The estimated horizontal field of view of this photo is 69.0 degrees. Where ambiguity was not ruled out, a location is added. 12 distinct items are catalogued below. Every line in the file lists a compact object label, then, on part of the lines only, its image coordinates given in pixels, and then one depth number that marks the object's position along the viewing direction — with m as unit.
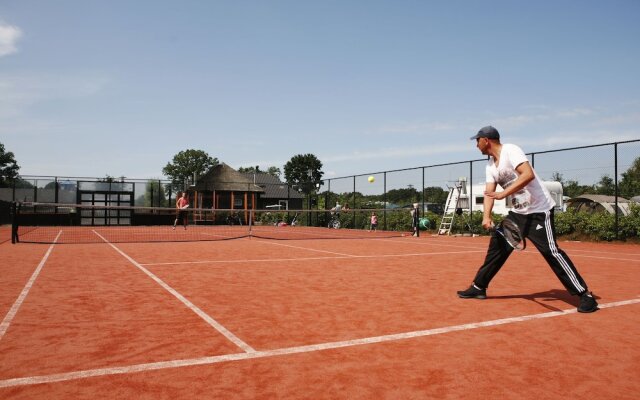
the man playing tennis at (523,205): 4.46
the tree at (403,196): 24.02
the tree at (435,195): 22.09
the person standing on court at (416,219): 18.42
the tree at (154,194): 29.80
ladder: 20.36
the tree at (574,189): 18.71
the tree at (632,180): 15.63
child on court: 23.78
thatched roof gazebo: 41.75
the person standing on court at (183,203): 20.40
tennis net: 16.89
